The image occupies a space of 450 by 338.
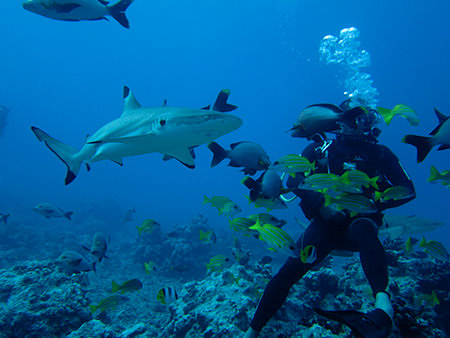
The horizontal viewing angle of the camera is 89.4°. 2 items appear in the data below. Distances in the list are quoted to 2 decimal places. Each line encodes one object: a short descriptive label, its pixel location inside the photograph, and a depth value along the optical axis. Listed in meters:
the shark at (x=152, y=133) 2.73
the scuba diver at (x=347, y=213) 3.01
